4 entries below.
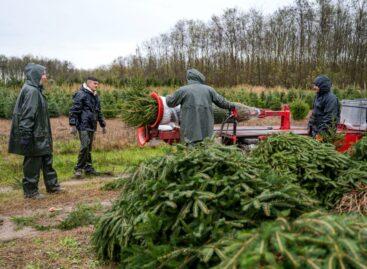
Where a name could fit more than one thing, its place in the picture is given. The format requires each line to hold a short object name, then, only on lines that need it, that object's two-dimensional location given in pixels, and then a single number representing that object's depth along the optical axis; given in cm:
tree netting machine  820
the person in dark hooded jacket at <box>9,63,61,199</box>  702
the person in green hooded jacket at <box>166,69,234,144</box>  711
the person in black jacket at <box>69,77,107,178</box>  895
